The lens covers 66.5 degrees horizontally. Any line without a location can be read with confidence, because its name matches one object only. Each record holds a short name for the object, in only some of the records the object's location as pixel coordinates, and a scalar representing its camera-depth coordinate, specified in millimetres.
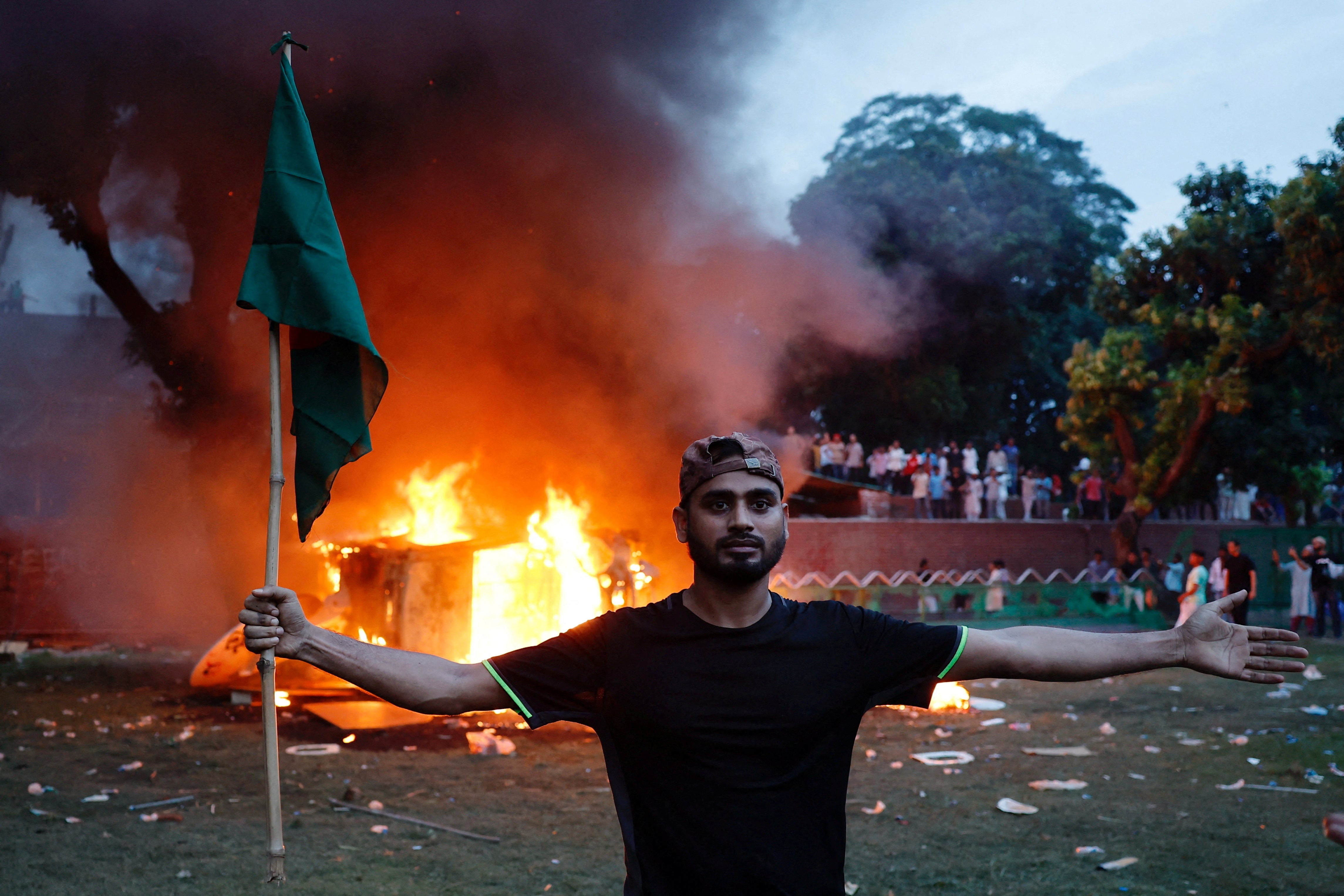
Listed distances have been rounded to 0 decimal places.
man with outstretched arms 2369
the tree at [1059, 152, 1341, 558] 20406
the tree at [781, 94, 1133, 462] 26328
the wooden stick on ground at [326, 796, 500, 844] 6207
